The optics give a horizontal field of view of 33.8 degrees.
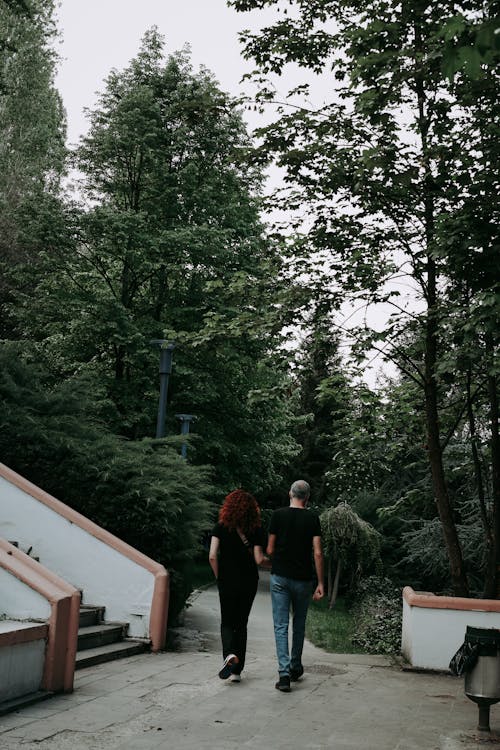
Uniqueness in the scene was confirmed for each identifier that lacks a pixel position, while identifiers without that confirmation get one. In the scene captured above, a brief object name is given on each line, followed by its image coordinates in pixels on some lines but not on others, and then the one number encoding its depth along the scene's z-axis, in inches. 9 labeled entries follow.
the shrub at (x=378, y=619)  486.6
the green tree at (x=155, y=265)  903.1
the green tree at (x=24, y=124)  1225.4
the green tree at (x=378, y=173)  379.4
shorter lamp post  840.6
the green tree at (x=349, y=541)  925.8
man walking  302.8
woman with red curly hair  305.4
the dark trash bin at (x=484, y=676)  246.1
